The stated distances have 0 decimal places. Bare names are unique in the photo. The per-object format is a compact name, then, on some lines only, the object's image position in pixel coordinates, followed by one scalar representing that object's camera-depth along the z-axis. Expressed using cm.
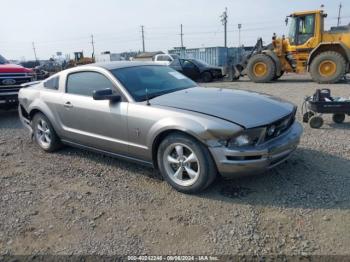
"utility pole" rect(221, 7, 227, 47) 4717
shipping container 3088
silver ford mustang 355
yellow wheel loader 1359
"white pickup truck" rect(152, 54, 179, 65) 2186
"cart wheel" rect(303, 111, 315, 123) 691
